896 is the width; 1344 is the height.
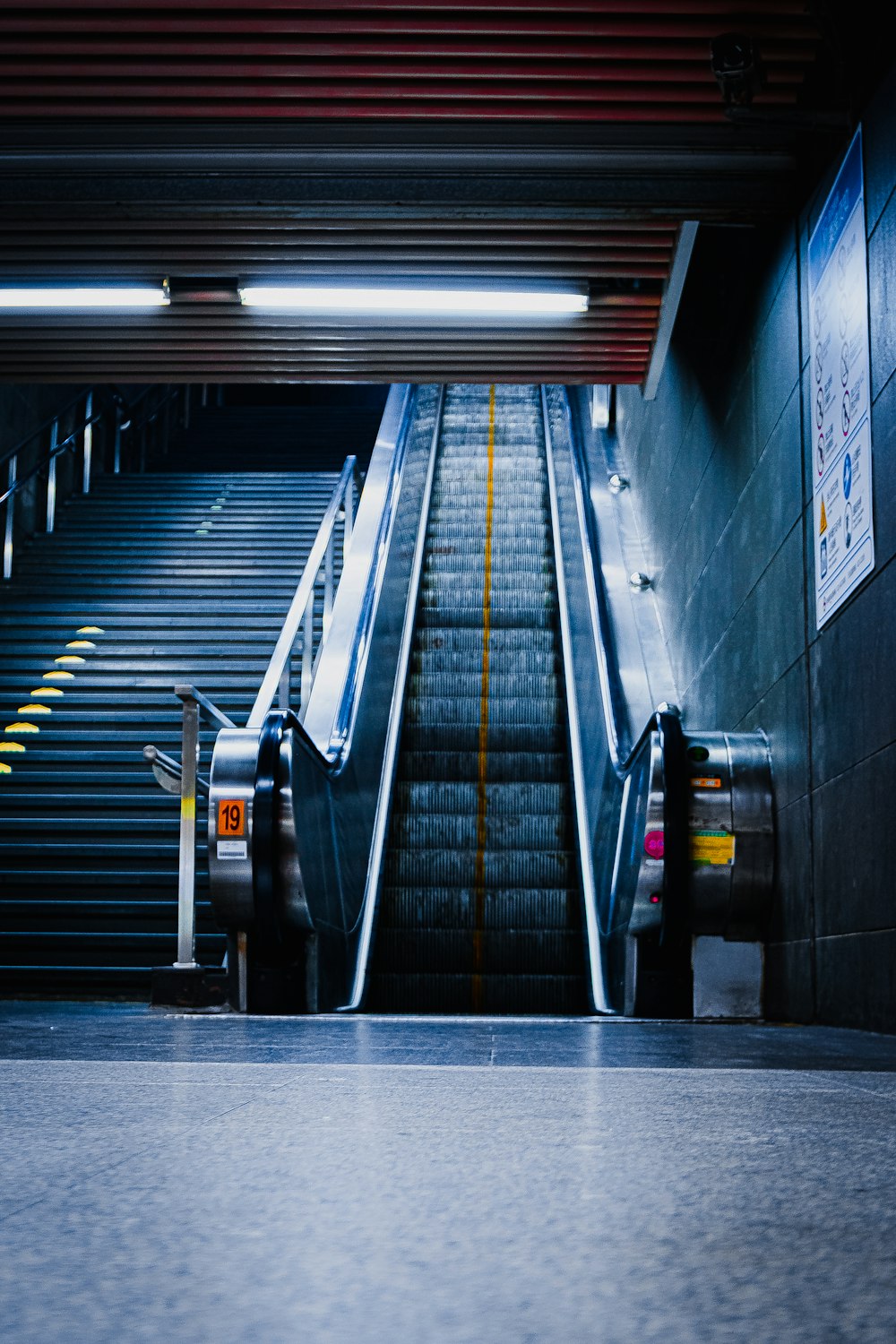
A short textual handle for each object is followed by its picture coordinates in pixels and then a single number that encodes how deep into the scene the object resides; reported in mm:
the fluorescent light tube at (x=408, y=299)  6727
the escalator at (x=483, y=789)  5777
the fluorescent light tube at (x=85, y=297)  6726
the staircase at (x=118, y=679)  7109
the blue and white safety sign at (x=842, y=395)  4375
